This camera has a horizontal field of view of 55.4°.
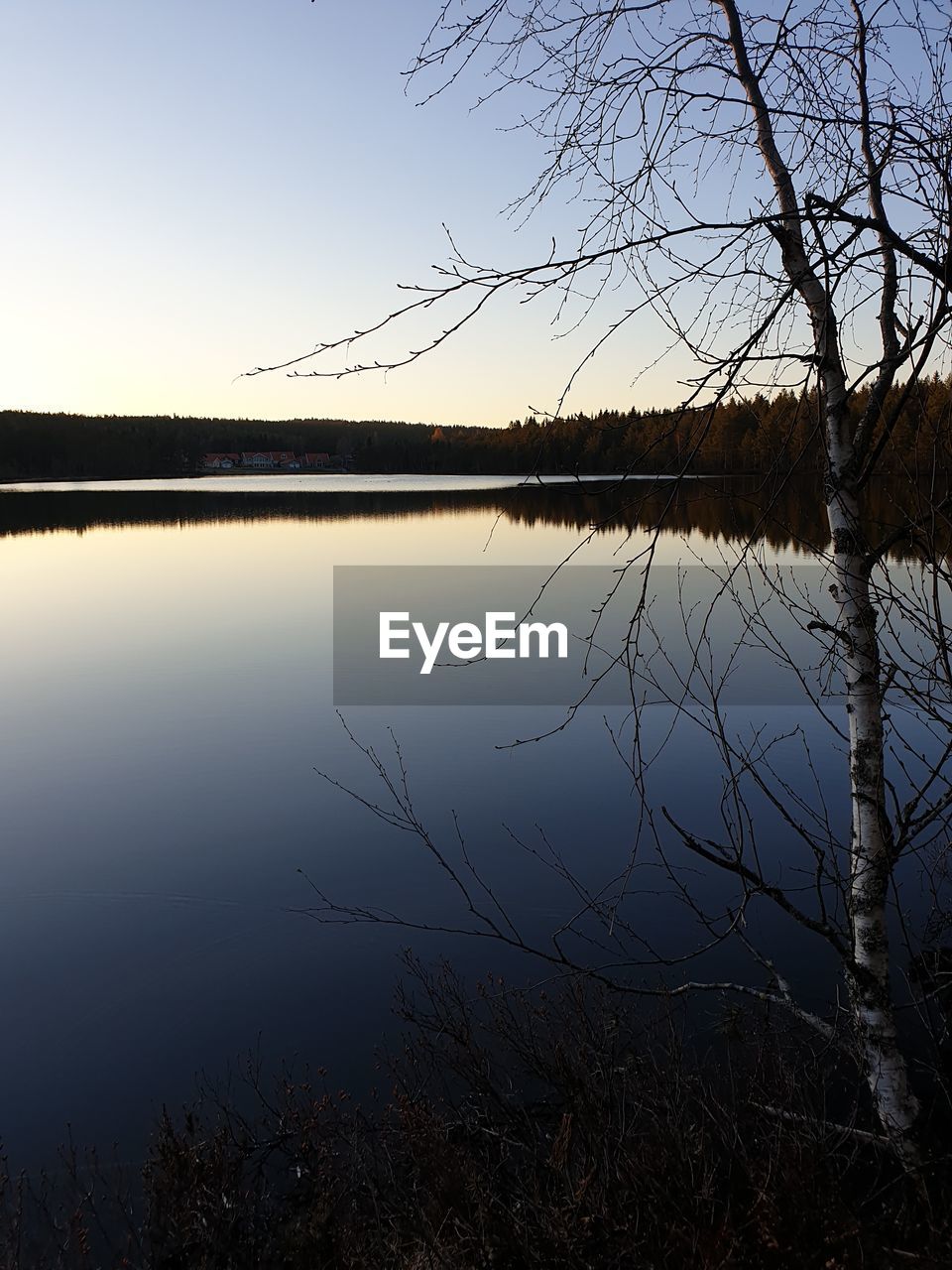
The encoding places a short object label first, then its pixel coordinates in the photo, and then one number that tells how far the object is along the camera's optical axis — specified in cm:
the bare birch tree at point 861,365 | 240
